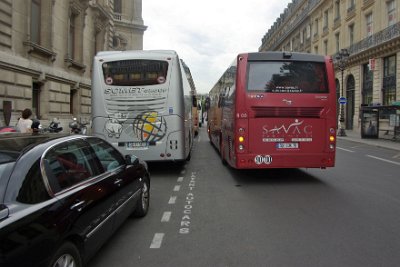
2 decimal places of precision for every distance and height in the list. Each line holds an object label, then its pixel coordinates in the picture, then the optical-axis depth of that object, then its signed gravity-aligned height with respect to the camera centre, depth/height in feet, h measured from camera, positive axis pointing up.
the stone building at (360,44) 103.30 +22.82
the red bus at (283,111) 29.30 +0.53
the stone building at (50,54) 53.74 +9.83
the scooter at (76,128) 47.45 -1.70
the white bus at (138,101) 33.83 +1.25
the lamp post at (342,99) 101.69 +5.23
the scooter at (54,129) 44.61 -1.54
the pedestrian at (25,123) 32.22 -0.67
